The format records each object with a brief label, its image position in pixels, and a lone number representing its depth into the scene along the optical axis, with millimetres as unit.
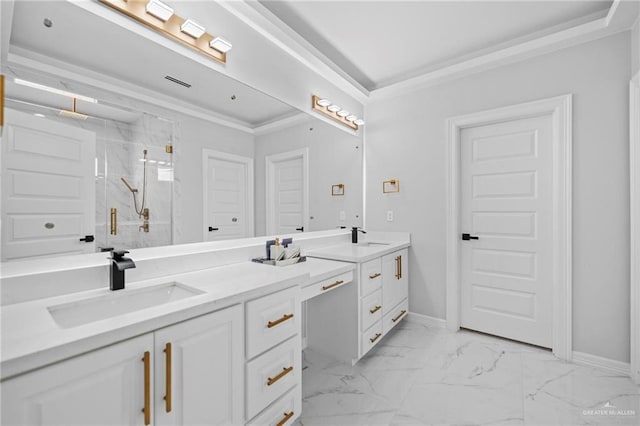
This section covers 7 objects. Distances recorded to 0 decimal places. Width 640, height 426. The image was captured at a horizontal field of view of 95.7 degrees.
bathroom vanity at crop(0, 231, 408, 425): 749
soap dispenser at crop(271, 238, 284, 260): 1928
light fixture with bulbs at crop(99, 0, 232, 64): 1468
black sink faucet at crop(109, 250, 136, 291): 1231
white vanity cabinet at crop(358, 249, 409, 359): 2174
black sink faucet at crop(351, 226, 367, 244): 3068
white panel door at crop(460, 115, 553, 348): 2393
